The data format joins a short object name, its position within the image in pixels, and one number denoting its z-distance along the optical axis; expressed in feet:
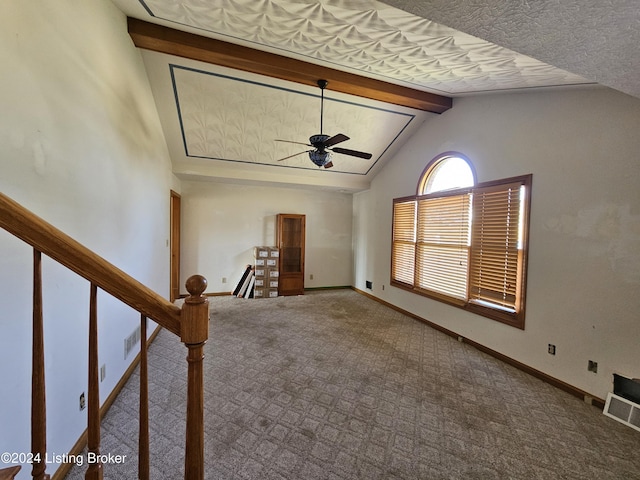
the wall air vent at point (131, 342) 8.25
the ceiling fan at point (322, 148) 10.14
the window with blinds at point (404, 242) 14.99
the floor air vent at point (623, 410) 6.60
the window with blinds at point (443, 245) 11.83
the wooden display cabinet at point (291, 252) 19.39
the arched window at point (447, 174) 11.70
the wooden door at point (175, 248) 16.32
